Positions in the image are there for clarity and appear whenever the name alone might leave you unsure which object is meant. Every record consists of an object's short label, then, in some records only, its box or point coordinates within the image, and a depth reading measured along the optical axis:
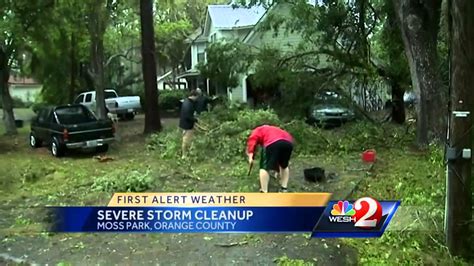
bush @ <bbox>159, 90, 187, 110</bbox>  37.19
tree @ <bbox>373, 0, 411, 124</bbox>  17.55
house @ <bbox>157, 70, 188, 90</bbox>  48.94
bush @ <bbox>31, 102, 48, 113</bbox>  38.66
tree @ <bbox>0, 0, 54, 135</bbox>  20.27
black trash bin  10.48
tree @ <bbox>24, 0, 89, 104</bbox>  22.83
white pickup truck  29.95
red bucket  12.37
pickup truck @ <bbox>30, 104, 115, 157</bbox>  16.81
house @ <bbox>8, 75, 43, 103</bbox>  64.38
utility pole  5.53
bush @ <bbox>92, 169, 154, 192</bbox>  9.88
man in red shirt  8.77
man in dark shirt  14.32
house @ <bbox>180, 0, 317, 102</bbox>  29.69
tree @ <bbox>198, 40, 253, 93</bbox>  21.92
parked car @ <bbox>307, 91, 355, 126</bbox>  20.56
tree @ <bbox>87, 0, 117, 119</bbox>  21.97
